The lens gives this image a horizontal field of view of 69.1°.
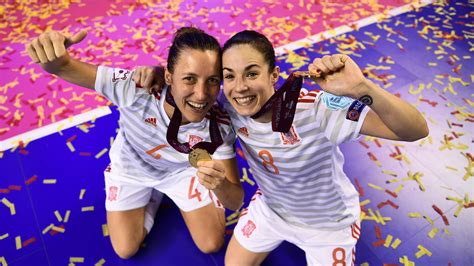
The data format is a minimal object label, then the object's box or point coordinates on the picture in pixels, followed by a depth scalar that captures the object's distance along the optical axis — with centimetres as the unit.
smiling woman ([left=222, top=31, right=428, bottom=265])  162
